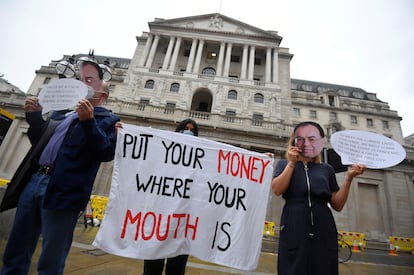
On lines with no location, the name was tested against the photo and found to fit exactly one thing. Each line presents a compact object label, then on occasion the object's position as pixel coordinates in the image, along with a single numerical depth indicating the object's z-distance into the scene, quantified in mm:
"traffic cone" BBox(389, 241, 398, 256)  11891
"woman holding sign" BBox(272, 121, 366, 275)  1763
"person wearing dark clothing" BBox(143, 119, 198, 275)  2291
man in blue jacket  1720
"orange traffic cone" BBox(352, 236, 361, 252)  11580
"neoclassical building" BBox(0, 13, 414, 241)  16781
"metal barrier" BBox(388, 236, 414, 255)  12742
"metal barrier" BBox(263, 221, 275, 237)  12681
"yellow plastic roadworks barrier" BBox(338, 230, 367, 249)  12281
